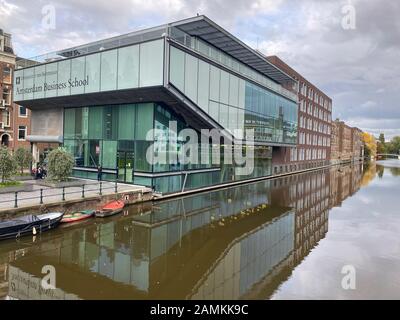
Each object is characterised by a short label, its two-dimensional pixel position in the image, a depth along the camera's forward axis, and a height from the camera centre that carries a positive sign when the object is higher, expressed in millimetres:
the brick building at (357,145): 122312 +4078
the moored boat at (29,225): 13297 -3413
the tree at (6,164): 19172 -1099
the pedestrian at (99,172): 26234 -1950
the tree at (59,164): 21391 -1122
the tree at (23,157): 25859 -871
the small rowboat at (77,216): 16428 -3616
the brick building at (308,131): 51372 +4713
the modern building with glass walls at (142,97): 22672 +4171
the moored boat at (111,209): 17906 -3513
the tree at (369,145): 155375 +5085
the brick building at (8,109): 41438 +4805
